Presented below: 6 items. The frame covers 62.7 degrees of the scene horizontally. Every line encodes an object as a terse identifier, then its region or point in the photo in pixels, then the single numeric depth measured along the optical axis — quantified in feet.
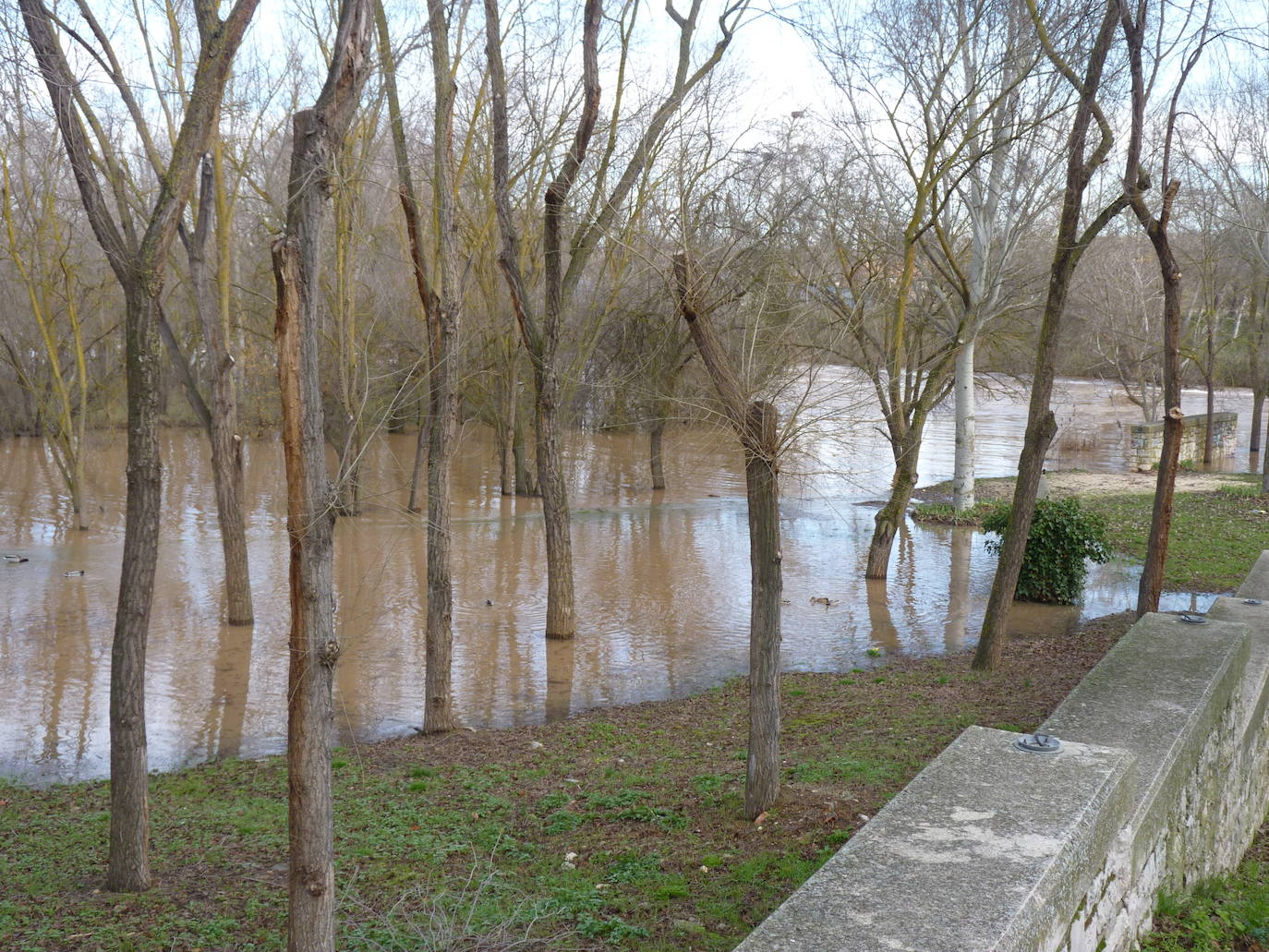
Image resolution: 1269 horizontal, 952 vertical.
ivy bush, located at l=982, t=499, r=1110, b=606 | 39.14
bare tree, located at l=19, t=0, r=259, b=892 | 16.01
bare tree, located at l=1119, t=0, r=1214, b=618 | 26.89
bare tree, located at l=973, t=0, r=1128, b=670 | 25.89
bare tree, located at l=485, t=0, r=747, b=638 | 30.25
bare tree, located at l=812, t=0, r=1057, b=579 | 37.93
